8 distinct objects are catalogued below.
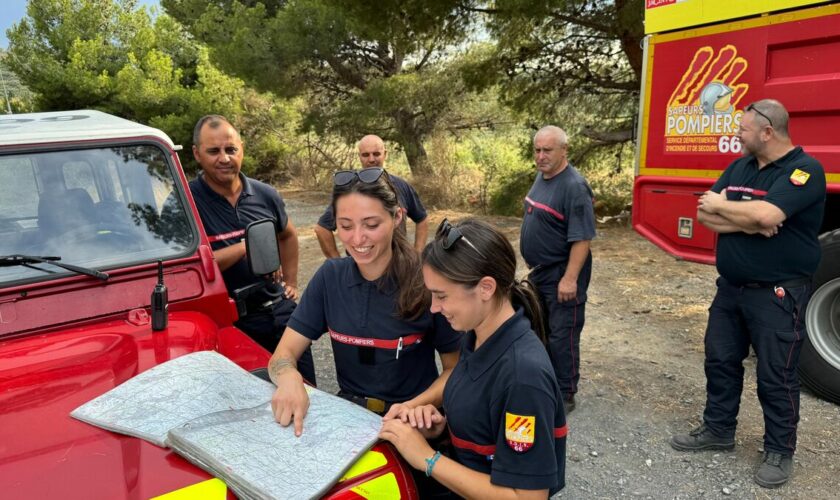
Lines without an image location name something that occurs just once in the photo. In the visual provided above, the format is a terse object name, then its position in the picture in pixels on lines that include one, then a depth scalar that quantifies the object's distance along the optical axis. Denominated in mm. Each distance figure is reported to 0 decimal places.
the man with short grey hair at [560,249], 3760
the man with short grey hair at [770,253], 2869
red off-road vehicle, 1357
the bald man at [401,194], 4348
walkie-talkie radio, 2086
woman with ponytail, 1337
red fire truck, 3369
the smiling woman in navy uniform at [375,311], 1827
